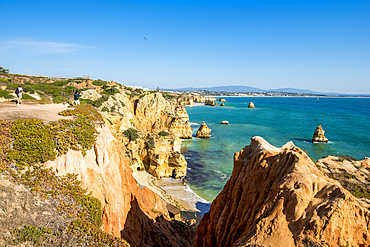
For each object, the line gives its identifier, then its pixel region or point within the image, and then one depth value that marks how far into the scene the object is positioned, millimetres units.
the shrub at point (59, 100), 25659
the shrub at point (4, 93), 22578
